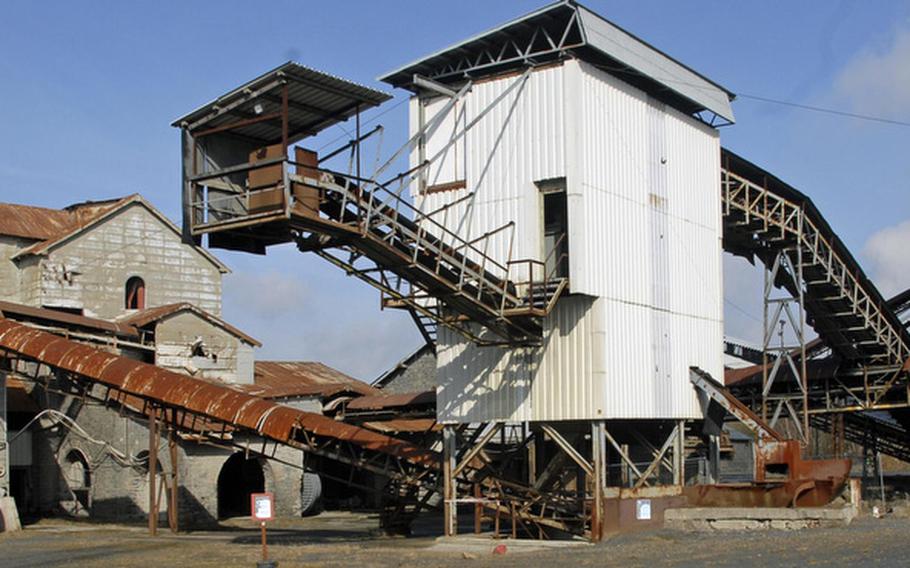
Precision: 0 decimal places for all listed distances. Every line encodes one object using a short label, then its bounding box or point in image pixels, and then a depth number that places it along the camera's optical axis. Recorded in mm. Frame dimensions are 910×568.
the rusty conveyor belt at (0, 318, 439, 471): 26391
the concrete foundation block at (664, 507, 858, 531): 23031
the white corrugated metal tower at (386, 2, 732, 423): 23734
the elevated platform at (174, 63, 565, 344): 20297
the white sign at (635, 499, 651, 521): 24142
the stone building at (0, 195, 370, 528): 35781
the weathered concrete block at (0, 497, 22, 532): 30703
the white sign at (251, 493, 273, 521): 20703
